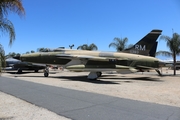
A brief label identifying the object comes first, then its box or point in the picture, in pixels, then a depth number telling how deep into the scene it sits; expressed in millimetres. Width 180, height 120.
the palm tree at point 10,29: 6091
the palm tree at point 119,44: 36438
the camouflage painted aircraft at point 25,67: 27828
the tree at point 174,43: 25262
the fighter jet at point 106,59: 17703
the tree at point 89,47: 47172
